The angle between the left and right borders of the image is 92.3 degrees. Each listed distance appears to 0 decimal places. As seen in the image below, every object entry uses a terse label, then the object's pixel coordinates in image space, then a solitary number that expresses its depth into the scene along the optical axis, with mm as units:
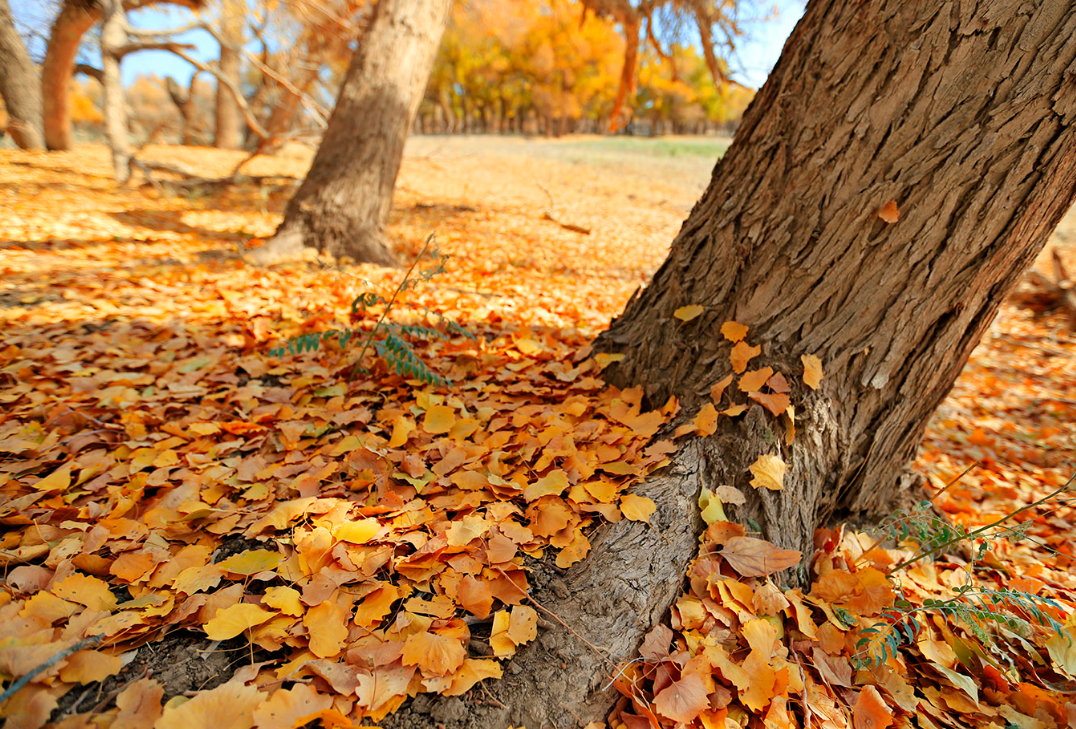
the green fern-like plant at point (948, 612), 1231
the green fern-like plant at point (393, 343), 1902
